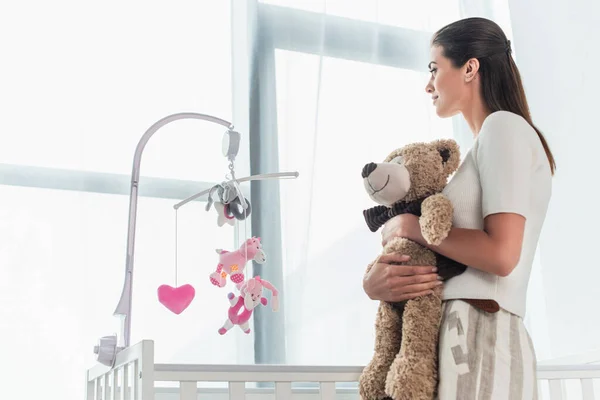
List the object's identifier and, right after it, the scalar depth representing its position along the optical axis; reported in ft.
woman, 3.89
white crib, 4.09
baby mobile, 4.78
